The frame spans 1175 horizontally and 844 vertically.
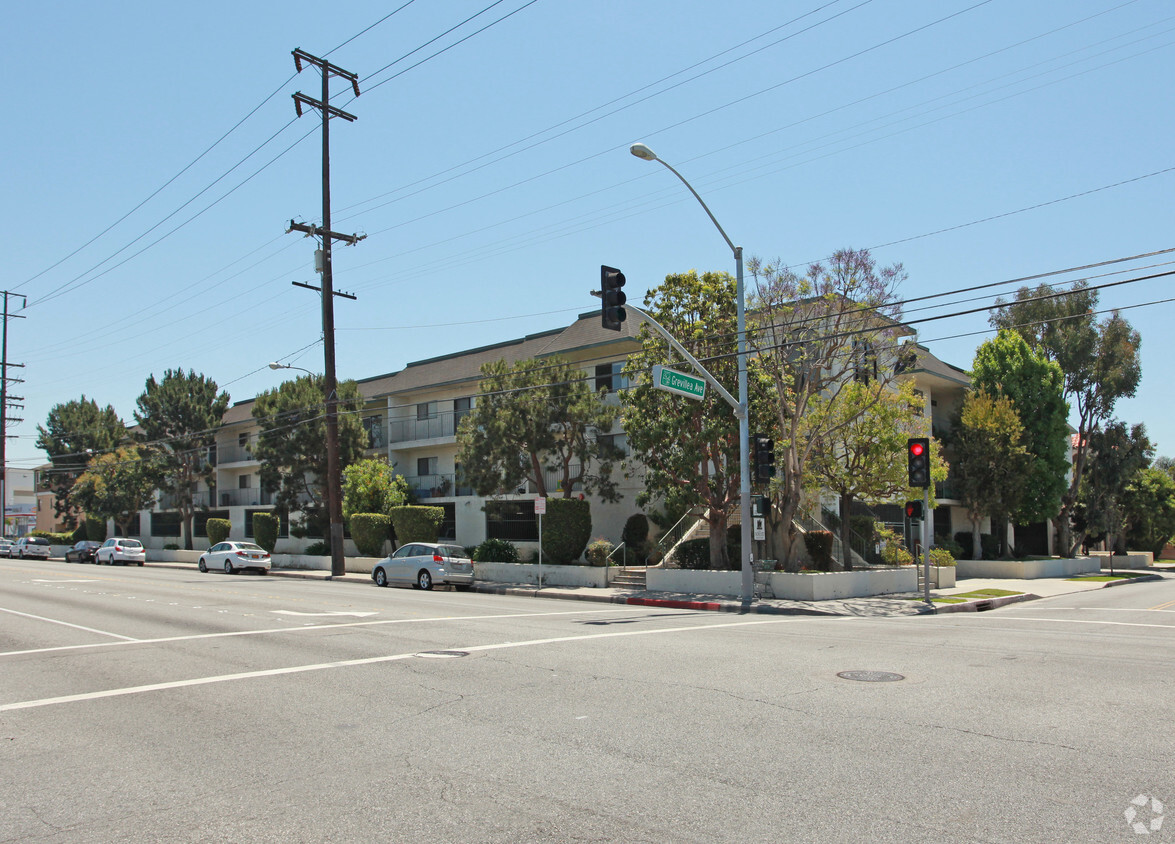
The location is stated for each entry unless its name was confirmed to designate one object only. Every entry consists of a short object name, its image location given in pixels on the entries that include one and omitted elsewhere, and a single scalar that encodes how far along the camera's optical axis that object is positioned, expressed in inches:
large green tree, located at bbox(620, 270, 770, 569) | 952.9
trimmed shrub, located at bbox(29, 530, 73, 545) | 2559.1
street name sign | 770.2
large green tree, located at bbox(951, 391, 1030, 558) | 1425.9
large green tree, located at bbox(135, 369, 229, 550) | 1973.4
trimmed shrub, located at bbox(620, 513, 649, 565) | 1183.6
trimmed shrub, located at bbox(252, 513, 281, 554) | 1782.7
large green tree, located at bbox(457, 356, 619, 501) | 1099.3
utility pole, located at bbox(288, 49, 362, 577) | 1301.7
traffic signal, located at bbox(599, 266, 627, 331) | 624.7
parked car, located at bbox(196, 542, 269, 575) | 1501.0
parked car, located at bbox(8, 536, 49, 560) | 2142.0
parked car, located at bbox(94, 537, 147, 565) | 1847.9
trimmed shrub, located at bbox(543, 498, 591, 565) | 1123.9
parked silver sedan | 1046.4
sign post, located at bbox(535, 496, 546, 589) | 987.8
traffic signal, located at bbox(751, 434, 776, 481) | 824.9
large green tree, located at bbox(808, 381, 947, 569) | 935.7
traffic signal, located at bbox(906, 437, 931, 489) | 823.7
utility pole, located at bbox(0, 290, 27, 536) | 2416.3
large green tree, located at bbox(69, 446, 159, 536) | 2007.9
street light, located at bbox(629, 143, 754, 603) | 826.2
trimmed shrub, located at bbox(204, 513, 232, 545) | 2010.3
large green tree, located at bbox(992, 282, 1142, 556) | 1572.3
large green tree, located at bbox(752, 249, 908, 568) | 919.7
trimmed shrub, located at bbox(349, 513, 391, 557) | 1454.2
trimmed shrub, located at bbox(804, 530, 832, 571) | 1059.9
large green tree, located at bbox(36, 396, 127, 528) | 2456.9
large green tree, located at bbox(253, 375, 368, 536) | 1560.0
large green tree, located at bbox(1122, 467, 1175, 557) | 2001.7
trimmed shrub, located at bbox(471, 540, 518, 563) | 1169.4
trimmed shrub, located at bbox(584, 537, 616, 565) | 1063.6
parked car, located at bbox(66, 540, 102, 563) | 1988.2
